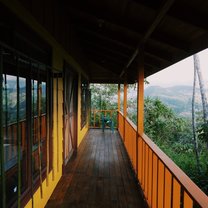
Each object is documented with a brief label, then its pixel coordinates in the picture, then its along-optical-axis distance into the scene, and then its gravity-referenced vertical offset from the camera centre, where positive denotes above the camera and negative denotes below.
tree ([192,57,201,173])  8.85 -0.53
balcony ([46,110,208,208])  1.86 -1.41
